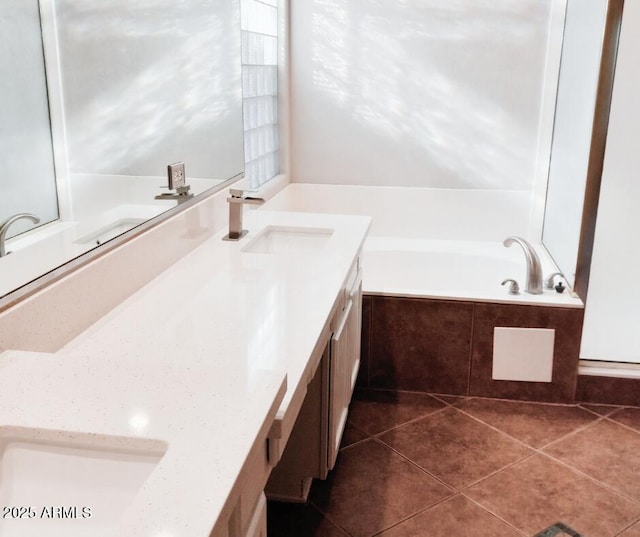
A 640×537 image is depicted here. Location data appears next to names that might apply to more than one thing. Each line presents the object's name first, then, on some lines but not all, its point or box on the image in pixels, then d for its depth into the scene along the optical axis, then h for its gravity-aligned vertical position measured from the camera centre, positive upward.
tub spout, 2.85 -0.79
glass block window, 3.12 -0.06
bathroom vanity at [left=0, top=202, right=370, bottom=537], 0.88 -0.52
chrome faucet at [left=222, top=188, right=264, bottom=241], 2.24 -0.44
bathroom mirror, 1.37 -0.11
